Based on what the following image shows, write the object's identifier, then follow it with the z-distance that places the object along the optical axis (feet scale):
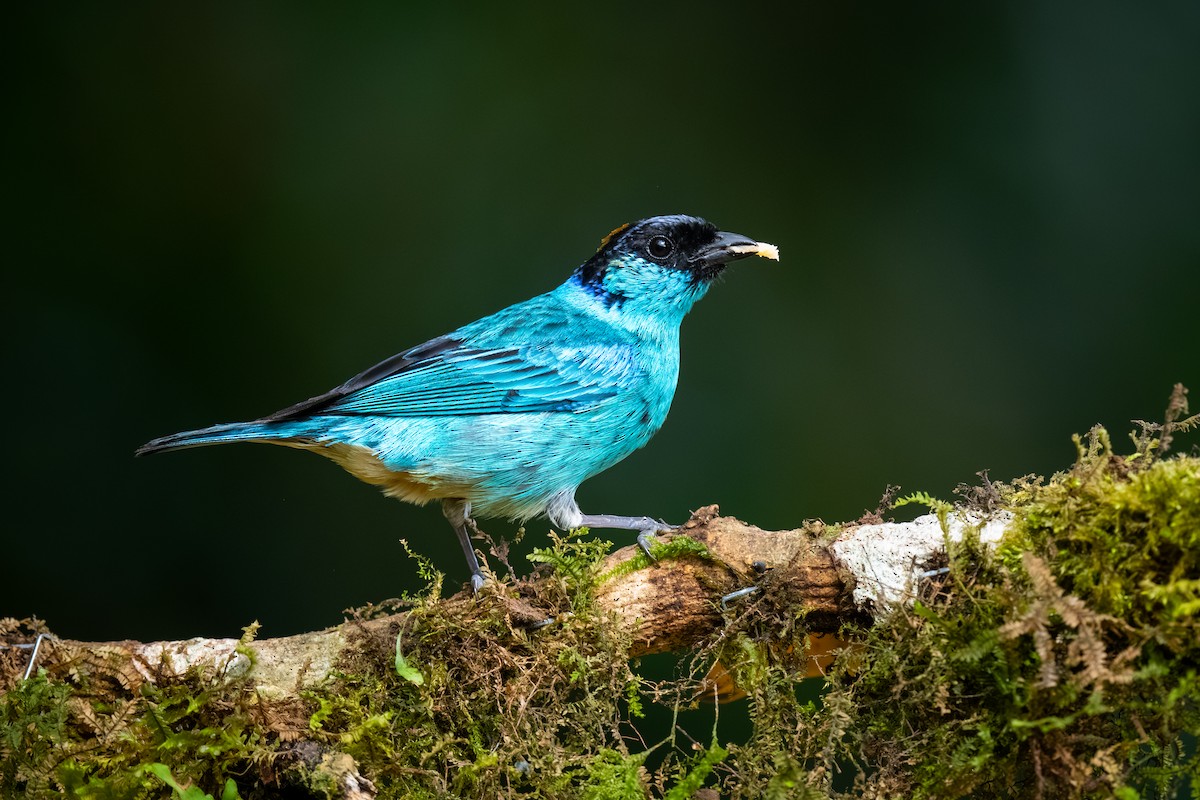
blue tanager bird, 12.12
